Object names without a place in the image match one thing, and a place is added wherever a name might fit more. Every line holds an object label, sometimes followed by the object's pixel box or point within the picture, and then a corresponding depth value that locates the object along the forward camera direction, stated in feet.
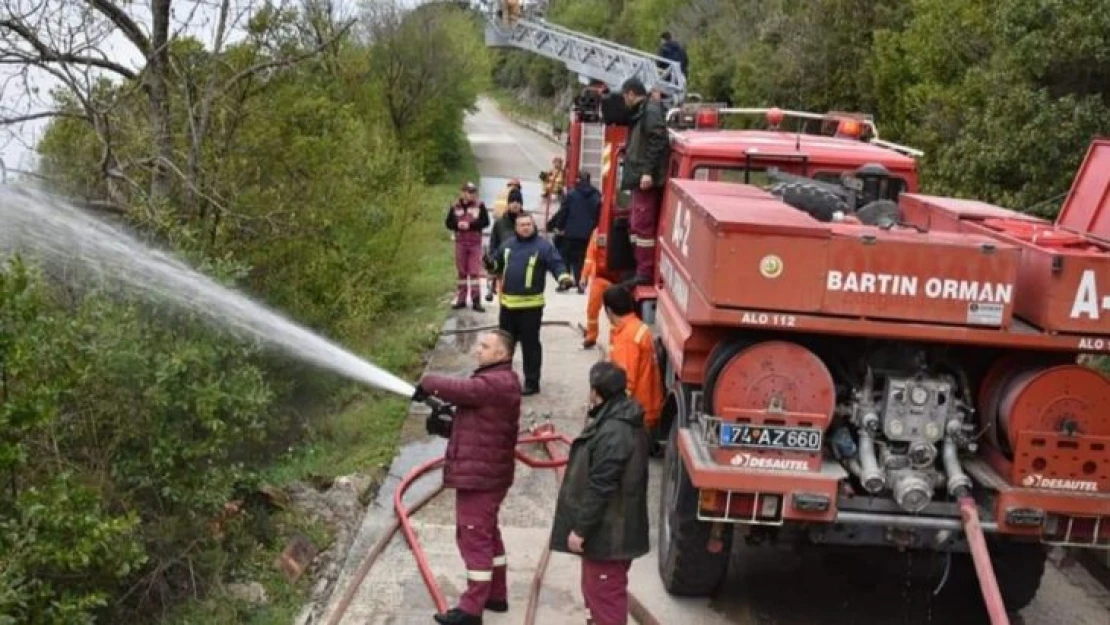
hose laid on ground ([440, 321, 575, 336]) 42.48
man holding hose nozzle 18.83
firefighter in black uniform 31.65
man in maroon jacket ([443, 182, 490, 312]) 44.24
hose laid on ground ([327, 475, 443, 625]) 19.74
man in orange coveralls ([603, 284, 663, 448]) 23.45
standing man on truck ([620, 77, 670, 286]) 29.09
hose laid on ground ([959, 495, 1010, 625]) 15.24
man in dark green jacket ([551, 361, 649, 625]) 17.24
